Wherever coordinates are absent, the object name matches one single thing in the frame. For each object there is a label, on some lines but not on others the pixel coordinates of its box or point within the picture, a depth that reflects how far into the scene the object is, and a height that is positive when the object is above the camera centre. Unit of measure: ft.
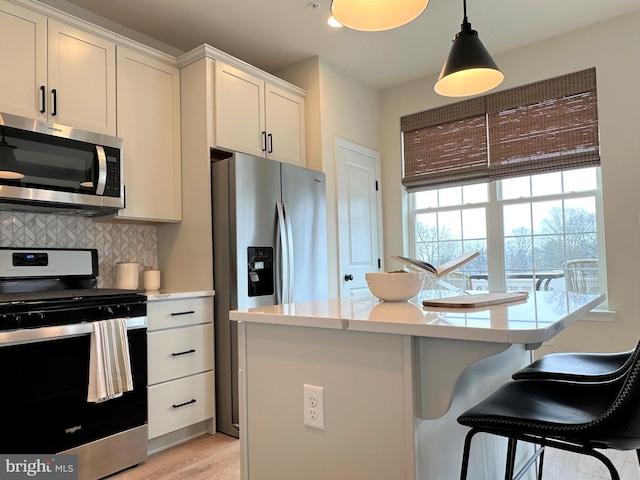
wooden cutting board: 4.33 -0.49
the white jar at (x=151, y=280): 9.53 -0.42
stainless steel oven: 6.10 -1.56
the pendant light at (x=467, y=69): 6.36 +2.77
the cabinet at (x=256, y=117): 9.59 +3.32
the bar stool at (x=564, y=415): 3.02 -1.29
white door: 12.18 +1.20
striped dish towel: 6.83 -1.58
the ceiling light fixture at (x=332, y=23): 9.98 +5.31
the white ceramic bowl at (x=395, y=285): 4.95 -0.33
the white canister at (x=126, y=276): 9.11 -0.30
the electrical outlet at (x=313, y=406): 4.02 -1.36
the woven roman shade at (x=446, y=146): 12.36 +3.14
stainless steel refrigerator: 8.87 +0.21
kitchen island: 3.41 -1.09
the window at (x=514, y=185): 10.77 +1.85
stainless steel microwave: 7.01 +1.60
